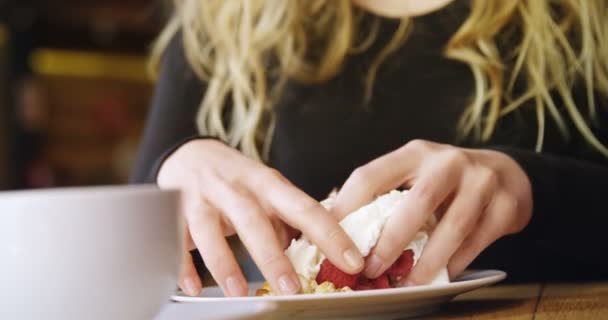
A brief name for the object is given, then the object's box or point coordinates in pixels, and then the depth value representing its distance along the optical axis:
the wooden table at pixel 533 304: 0.76
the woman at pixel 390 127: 0.83
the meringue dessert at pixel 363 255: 0.80
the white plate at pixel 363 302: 0.73
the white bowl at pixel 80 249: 0.67
